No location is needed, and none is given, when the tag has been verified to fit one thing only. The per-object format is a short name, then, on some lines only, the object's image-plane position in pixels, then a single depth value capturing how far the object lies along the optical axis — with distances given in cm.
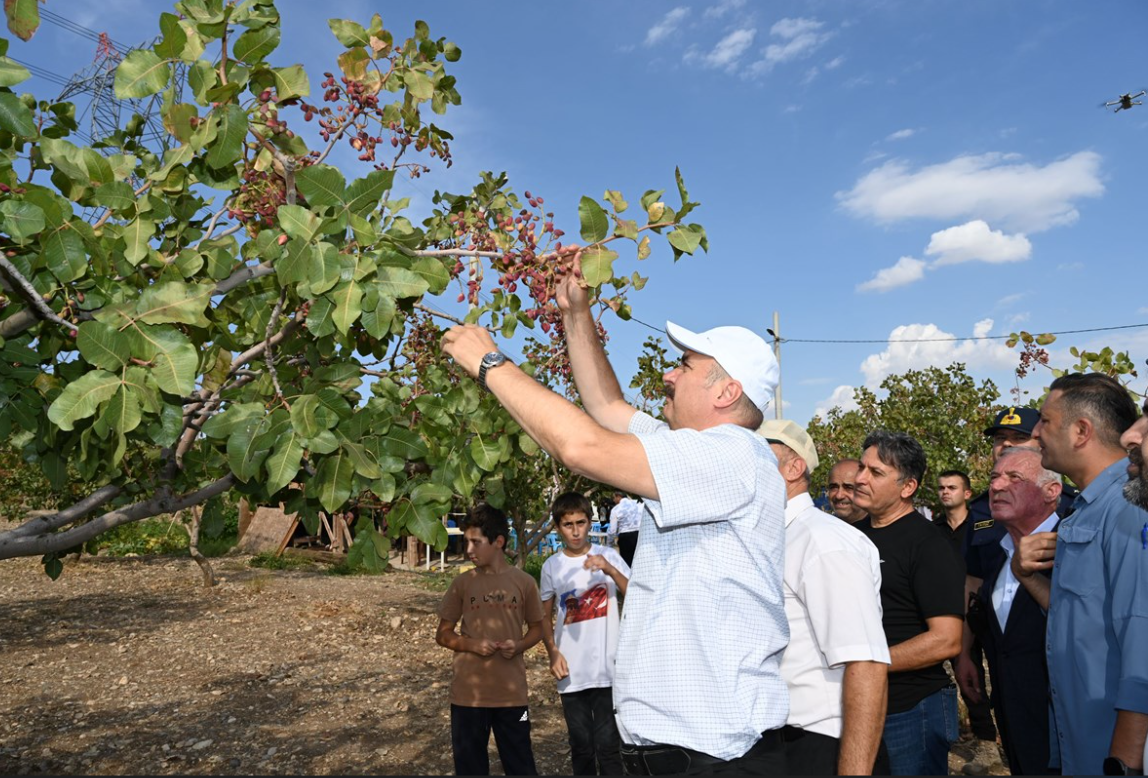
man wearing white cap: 199
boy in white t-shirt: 498
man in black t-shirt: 341
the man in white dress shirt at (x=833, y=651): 253
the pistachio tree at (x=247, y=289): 231
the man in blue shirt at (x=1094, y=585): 237
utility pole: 2779
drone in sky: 1598
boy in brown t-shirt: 477
